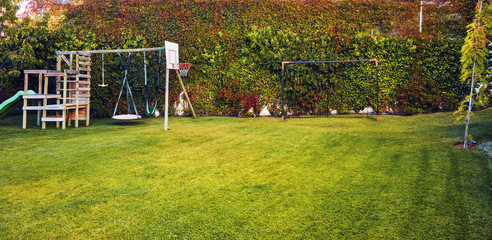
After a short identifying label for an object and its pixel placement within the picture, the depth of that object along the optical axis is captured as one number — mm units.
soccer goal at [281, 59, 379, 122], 9531
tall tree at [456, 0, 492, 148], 4734
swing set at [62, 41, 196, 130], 6902
